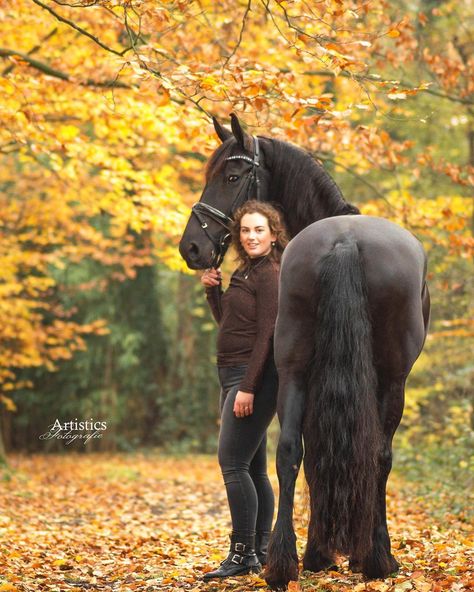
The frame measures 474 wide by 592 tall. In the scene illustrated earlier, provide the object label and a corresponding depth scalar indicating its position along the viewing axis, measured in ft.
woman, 27.50
